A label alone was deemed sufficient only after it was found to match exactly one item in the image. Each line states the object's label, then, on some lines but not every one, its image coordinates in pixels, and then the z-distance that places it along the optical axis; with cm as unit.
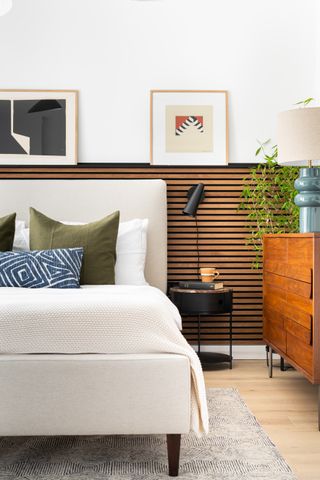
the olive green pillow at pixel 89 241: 365
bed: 224
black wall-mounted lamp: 435
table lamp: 348
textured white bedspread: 227
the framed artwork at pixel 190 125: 454
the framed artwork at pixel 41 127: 452
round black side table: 411
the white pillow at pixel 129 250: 390
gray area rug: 224
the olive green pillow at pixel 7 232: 372
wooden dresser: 287
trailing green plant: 448
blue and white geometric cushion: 331
